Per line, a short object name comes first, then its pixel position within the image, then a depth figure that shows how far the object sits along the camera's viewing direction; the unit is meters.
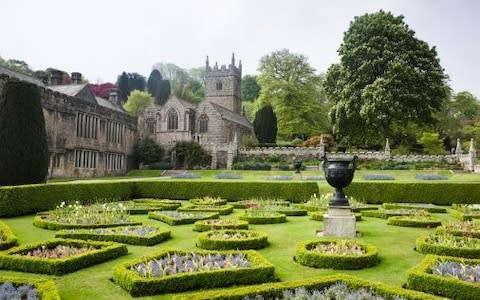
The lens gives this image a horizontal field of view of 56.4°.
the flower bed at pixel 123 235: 11.73
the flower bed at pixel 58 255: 8.73
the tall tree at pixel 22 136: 22.14
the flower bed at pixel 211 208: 18.64
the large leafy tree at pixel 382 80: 39.34
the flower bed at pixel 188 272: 7.55
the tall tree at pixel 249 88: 108.69
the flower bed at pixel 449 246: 10.01
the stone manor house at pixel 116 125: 39.78
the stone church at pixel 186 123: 63.50
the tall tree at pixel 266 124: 63.25
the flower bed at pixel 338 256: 9.34
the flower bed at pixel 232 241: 11.01
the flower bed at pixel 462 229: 12.44
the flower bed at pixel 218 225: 13.73
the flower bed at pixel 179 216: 15.74
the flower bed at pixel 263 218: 15.94
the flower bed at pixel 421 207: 20.28
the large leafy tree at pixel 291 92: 67.81
